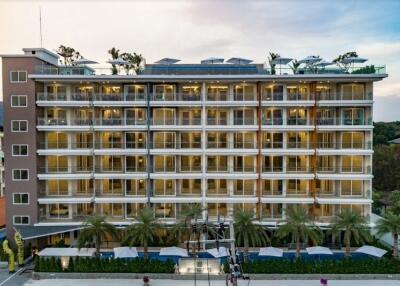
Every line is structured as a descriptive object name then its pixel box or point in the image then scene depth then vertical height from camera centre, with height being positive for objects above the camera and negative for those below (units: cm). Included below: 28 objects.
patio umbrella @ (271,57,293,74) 3928 +690
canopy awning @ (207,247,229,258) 3147 -951
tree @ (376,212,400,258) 3344 -784
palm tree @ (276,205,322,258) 3339 -783
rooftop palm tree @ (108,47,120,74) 4450 +862
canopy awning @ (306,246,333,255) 3294 -962
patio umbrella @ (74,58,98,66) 3932 +684
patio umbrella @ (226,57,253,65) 4131 +723
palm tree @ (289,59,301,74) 3972 +649
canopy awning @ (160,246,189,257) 3303 -975
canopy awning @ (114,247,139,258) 3238 -960
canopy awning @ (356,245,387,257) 3239 -951
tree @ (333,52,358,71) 3978 +739
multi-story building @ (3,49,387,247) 3844 -116
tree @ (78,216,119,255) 3362 -821
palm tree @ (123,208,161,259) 3341 -804
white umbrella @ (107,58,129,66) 3888 +671
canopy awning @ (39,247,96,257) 3281 -973
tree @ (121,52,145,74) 4238 +750
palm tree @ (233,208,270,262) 3350 -806
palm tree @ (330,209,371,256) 3369 -789
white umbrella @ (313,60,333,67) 3941 +666
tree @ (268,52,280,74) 4003 +732
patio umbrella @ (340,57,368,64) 3819 +679
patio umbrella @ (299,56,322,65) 3881 +694
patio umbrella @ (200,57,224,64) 4103 +724
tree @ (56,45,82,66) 4312 +816
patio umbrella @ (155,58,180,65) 4069 +713
